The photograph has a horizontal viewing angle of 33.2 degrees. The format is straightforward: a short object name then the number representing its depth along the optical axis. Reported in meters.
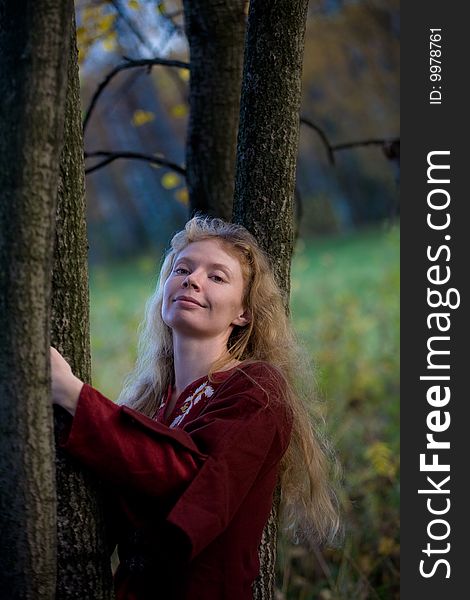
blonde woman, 1.79
